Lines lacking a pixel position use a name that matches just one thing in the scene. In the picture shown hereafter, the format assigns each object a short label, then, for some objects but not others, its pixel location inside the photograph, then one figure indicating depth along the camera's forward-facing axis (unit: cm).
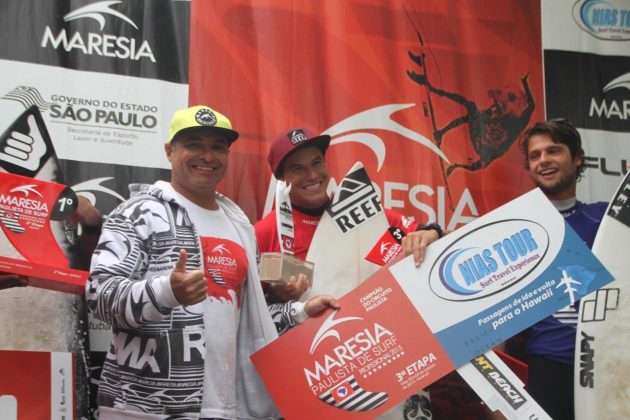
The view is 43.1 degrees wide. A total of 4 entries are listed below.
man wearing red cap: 296
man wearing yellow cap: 220
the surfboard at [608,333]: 271
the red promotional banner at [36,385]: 243
